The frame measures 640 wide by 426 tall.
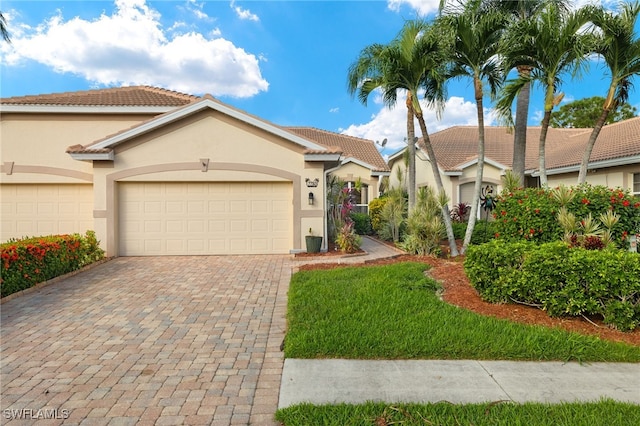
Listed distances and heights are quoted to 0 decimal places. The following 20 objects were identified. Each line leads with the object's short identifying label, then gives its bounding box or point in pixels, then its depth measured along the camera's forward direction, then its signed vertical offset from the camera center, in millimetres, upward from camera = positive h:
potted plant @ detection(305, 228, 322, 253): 10961 -970
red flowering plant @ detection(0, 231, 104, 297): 6543 -939
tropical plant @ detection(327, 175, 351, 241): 12539 +237
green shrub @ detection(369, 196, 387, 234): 16891 +13
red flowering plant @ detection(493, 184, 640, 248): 7293 -29
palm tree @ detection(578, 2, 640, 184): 8555 +4168
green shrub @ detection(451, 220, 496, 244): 11863 -796
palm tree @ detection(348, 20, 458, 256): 9047 +4046
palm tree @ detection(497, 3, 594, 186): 8492 +4120
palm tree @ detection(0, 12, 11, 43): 9375 +5171
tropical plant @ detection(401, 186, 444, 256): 10019 -587
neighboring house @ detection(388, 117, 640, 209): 12608 +2396
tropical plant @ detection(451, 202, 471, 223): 14836 -105
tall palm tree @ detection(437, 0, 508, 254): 8555 +4189
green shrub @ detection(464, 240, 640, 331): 4594 -1011
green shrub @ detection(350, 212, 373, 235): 17375 -612
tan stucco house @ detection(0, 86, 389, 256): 10781 +942
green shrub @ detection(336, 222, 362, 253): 11047 -926
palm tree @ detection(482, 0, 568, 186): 11007 +4055
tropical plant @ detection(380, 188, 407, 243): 13820 -141
